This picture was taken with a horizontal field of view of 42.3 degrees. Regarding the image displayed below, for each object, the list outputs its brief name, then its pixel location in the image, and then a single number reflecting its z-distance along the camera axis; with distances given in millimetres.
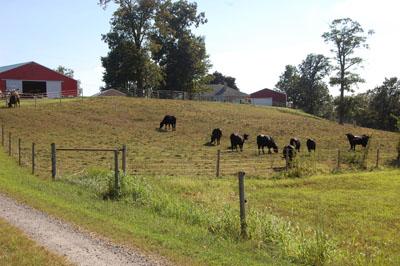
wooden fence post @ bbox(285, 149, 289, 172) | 26303
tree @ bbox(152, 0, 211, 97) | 87125
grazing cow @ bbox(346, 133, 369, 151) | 38656
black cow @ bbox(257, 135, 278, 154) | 32938
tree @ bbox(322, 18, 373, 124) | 76312
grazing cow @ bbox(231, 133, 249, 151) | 33531
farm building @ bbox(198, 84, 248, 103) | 104688
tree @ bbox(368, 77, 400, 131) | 94750
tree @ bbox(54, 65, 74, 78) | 146450
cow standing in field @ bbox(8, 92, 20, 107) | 44347
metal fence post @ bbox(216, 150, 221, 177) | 22900
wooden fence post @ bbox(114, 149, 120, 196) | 15359
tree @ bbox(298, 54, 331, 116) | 111812
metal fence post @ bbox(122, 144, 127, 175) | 17281
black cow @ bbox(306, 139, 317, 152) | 35250
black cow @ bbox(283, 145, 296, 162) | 26669
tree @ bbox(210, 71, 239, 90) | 133000
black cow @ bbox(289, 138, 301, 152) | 34000
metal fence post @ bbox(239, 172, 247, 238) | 11020
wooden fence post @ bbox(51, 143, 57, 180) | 18658
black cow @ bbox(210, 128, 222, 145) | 36325
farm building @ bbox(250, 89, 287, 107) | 110500
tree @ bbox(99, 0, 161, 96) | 72125
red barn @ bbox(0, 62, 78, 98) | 61656
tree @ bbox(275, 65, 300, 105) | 117419
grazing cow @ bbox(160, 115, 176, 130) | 42619
